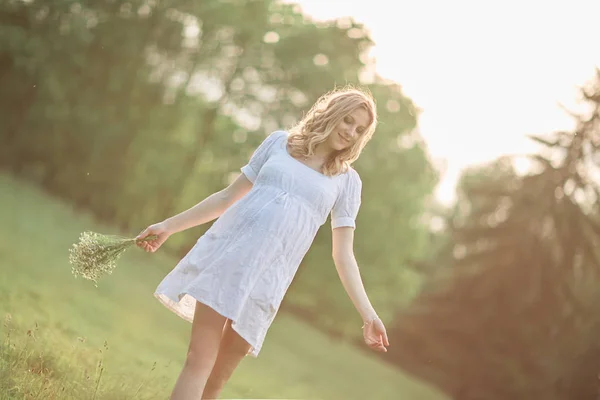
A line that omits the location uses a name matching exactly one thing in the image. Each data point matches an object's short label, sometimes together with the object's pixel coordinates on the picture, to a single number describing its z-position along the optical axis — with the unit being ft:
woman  10.01
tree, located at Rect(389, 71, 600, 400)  58.65
